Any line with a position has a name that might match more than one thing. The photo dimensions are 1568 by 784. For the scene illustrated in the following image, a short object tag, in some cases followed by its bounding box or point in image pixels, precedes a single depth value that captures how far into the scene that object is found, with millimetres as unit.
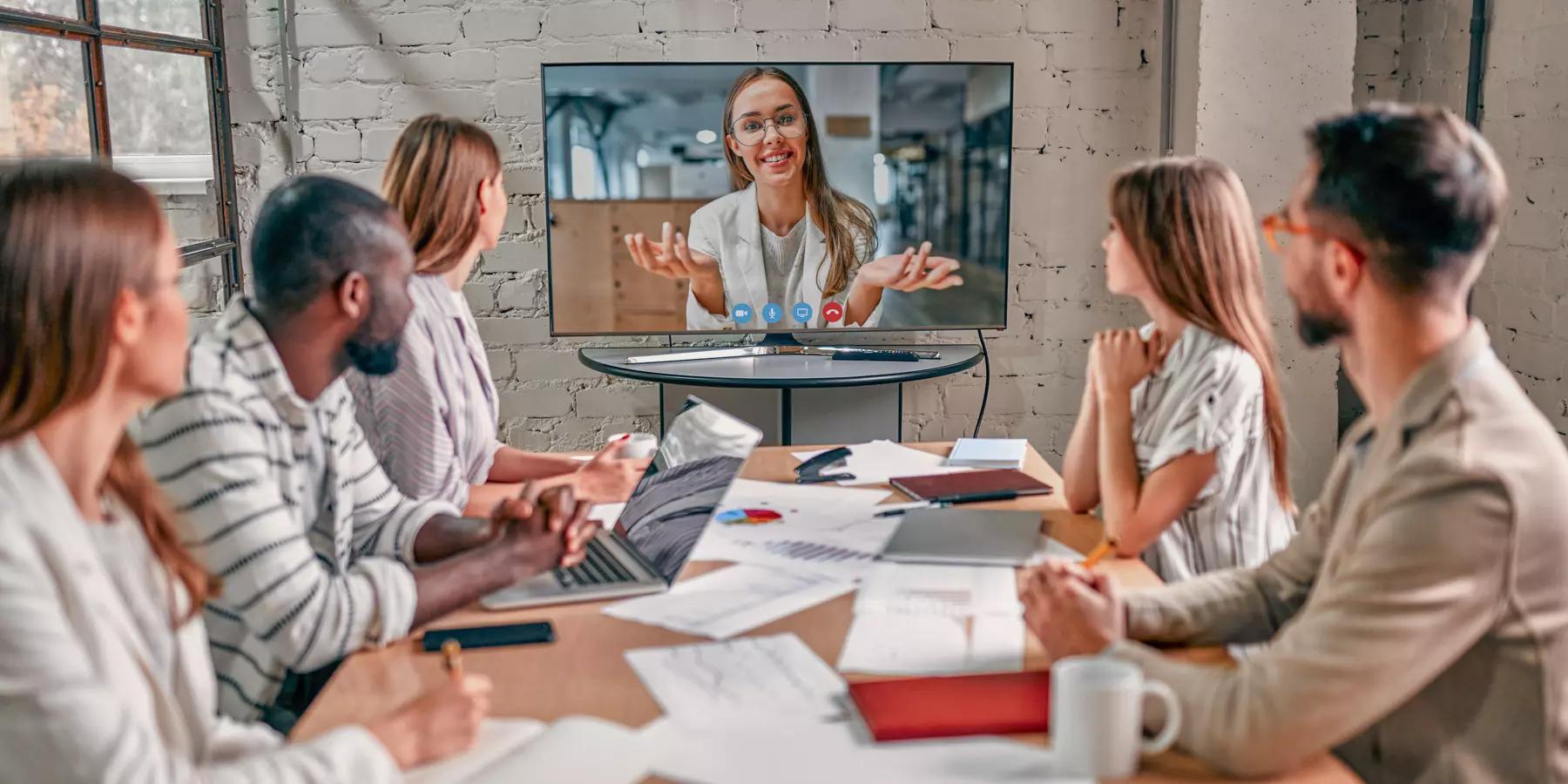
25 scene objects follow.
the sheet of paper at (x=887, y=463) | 2100
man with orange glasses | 1027
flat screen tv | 3342
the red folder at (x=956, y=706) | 1121
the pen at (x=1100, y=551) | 1580
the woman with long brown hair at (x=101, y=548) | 905
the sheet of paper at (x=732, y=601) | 1420
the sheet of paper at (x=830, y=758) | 1049
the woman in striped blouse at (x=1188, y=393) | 1719
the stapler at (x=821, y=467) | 2066
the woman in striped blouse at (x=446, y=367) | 1924
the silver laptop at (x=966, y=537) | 1632
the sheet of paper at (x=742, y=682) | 1181
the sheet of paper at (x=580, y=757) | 1064
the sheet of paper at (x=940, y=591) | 1457
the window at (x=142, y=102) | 2391
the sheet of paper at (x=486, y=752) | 1077
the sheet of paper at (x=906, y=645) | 1281
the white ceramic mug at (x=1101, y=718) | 1019
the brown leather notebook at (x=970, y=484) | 1962
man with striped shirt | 1306
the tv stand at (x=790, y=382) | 3145
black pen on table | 1917
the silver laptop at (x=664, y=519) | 1525
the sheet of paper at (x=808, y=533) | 1648
